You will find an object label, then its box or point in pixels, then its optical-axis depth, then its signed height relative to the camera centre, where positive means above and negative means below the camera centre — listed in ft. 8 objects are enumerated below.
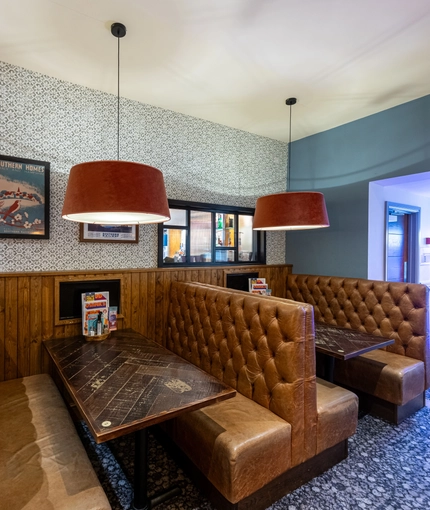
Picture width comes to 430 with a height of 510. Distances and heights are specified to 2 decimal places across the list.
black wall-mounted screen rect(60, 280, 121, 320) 8.42 -1.26
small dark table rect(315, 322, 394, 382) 7.27 -2.40
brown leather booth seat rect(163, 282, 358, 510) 5.22 -3.20
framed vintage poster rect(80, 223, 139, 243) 8.88 +0.50
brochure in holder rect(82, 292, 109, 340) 8.09 -1.85
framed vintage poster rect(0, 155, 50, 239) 7.77 +1.33
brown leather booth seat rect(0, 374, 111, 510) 3.92 -3.26
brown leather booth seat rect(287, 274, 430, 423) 8.39 -2.85
